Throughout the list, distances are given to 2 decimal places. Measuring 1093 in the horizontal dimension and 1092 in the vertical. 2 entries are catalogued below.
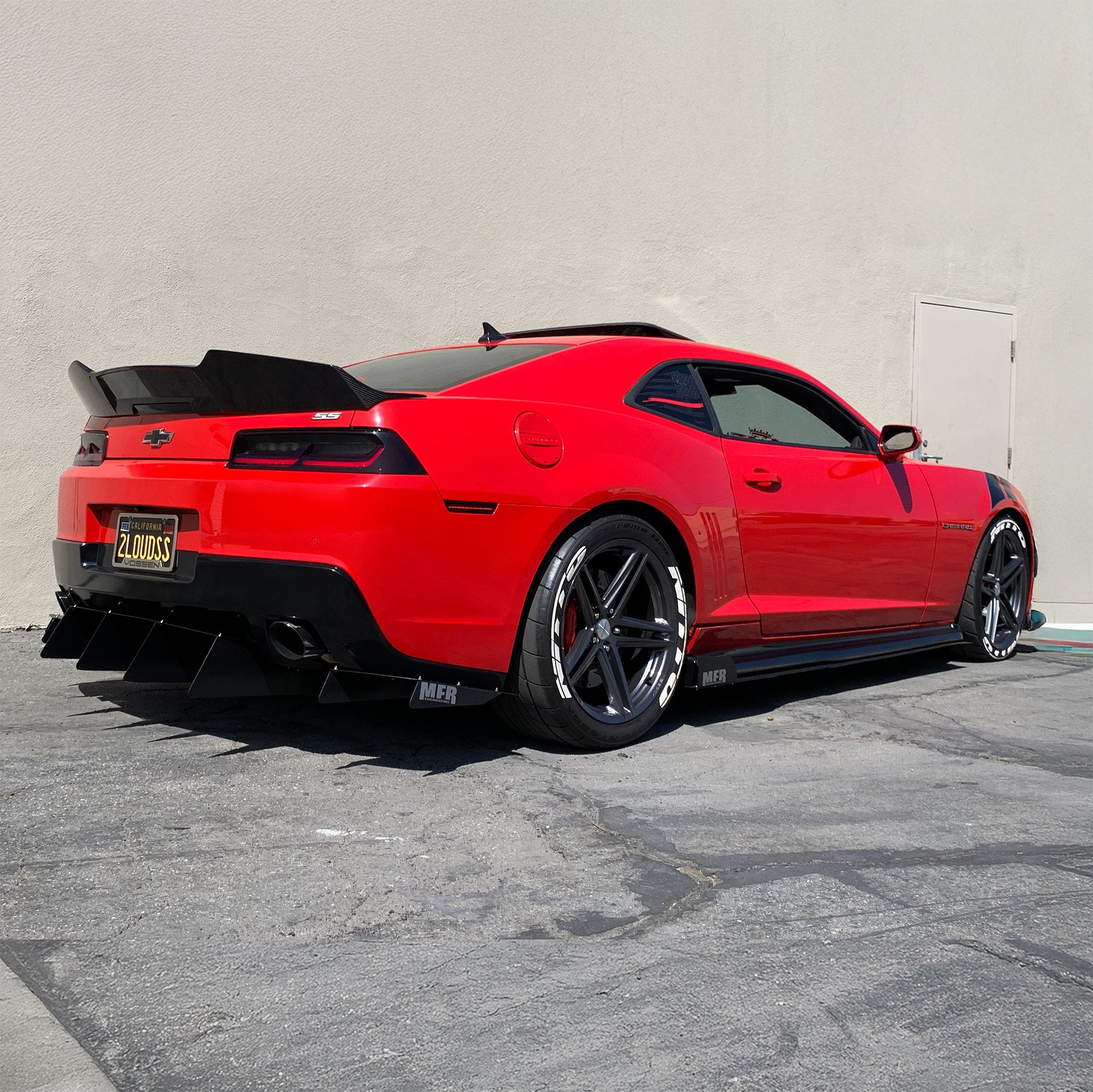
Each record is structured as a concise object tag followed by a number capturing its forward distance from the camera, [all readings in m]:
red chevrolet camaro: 3.11
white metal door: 9.12
